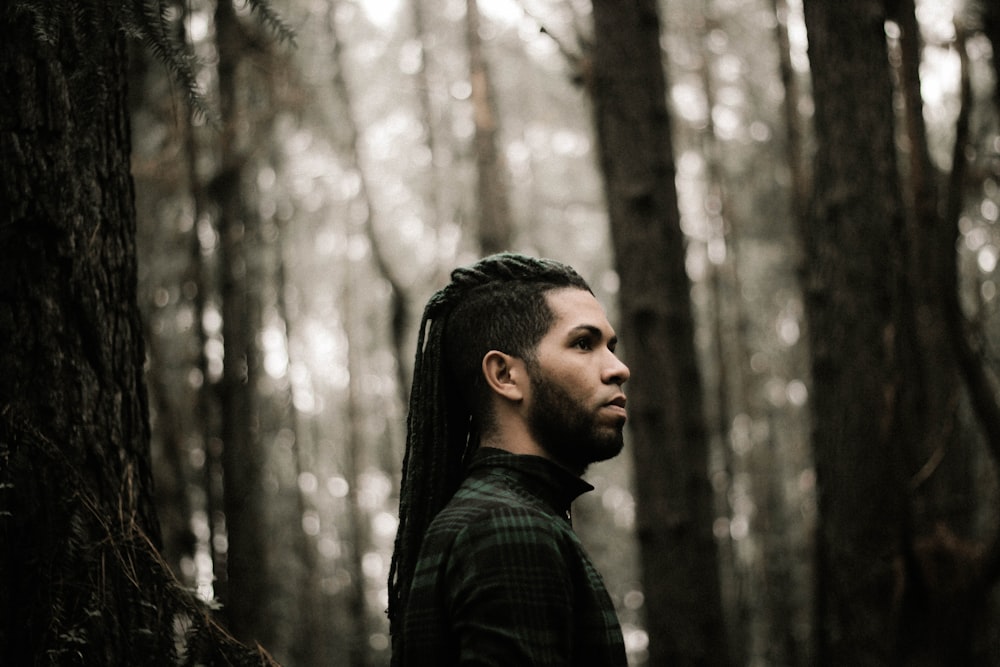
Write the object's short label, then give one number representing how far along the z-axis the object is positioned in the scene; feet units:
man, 7.06
